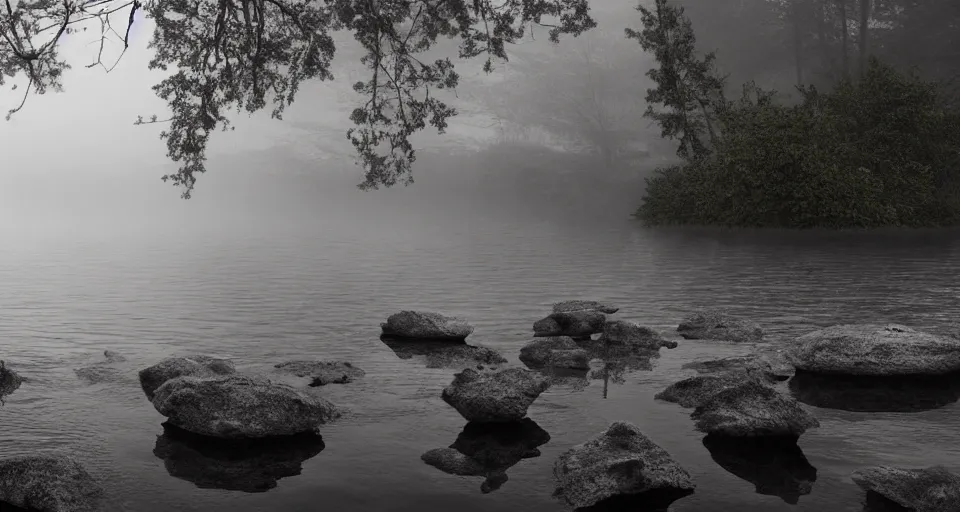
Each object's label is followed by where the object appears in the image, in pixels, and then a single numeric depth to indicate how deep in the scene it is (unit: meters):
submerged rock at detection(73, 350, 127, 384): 18.83
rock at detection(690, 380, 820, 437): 14.20
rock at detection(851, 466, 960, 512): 10.95
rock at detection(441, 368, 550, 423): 15.30
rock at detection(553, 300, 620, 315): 25.38
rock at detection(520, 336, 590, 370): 19.92
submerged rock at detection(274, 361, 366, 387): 18.42
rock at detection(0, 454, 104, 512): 11.56
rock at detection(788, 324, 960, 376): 18.34
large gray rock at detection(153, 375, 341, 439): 14.48
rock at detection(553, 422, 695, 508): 11.83
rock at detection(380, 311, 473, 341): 23.31
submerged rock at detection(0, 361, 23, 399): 17.94
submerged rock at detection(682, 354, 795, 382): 18.63
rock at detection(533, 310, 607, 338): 23.94
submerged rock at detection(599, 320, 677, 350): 22.05
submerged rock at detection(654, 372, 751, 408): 16.03
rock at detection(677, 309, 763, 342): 22.90
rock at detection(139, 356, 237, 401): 17.73
